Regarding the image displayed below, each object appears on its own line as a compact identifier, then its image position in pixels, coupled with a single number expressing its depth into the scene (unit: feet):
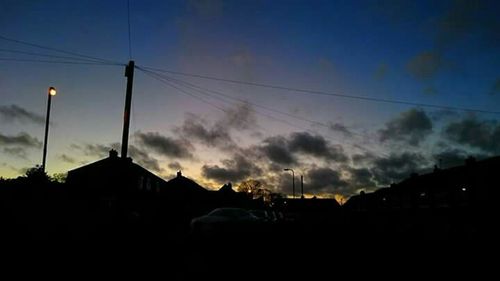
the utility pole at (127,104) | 58.67
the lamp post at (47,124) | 81.30
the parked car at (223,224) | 56.65
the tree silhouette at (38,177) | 78.43
